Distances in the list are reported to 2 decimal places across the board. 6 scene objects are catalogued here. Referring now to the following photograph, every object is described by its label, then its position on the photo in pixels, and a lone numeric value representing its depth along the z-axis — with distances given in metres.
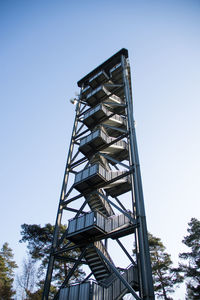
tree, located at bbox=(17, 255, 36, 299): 25.19
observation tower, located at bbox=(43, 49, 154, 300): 12.32
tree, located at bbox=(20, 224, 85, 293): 25.30
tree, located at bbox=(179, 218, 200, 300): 23.32
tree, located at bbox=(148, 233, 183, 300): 24.34
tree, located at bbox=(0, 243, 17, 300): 28.93
